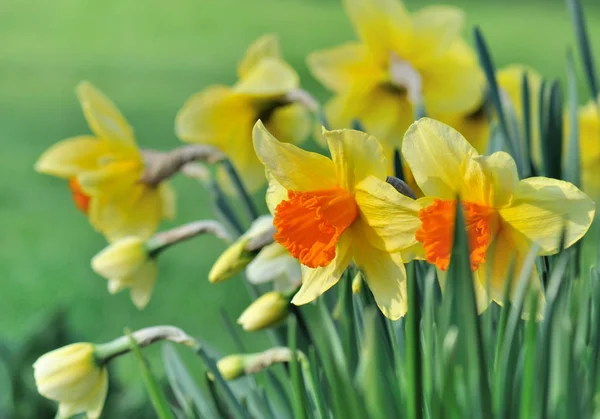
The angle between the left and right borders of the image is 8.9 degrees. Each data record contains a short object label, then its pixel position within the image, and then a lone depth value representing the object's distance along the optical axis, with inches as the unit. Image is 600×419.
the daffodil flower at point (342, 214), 63.9
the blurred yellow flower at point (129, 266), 70.2
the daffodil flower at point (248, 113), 73.3
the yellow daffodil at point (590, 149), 74.7
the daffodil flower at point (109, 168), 72.2
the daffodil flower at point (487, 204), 63.3
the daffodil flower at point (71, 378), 66.8
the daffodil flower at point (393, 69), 74.1
